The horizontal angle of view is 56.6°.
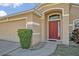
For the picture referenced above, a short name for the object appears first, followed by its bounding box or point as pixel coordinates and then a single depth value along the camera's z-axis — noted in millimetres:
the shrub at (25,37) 1705
